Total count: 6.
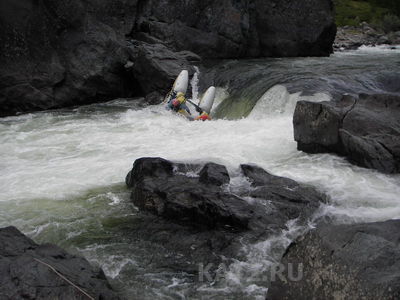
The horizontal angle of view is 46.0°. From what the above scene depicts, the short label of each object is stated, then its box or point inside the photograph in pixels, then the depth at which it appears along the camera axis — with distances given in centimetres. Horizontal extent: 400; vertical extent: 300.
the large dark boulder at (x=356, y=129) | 1071
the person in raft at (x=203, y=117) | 1681
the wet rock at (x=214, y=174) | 941
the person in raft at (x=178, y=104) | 1750
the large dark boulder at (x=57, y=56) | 1870
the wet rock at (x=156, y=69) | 2005
